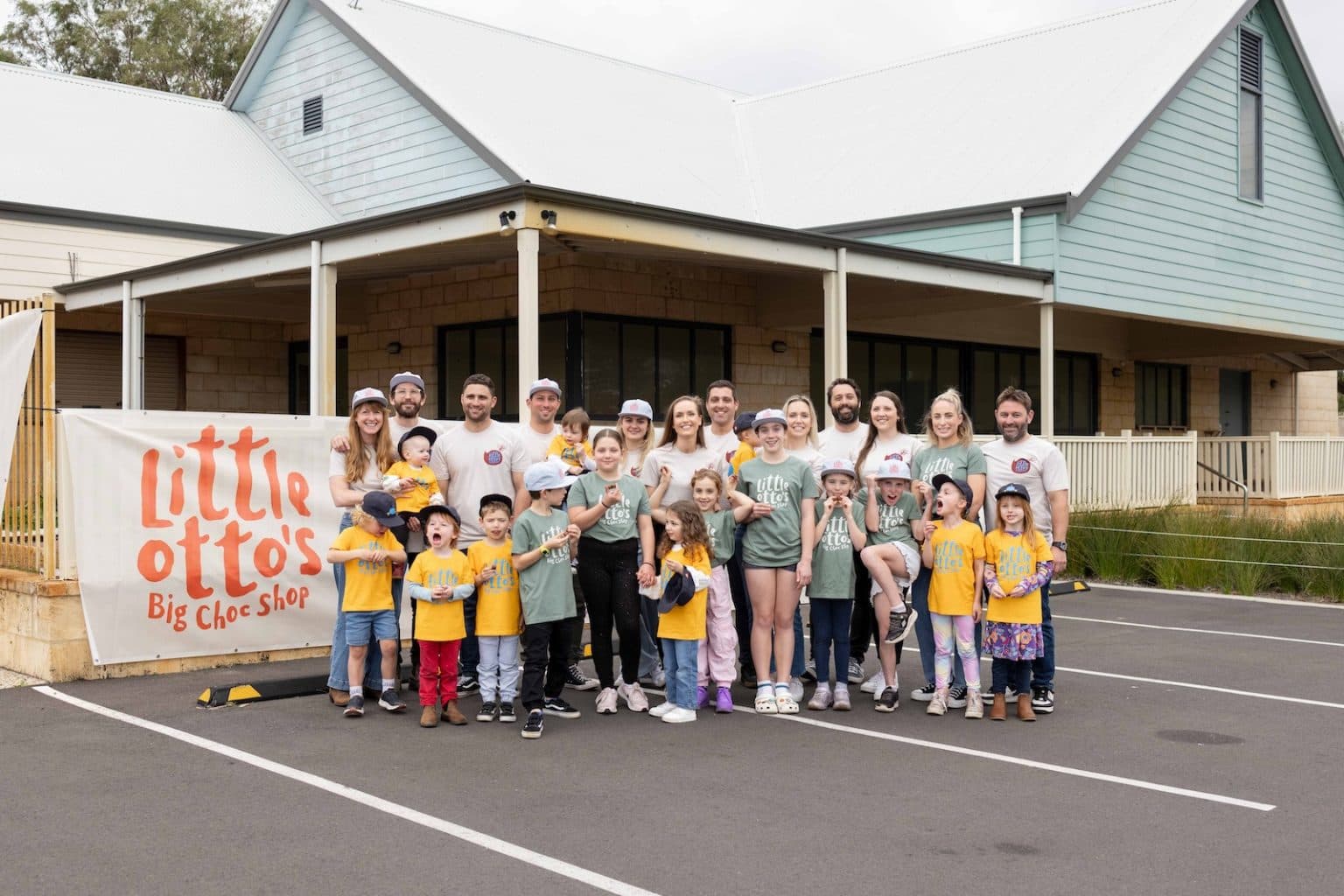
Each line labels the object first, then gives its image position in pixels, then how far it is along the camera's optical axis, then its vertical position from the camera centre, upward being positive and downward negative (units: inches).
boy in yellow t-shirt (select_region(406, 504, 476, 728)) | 286.8 -33.1
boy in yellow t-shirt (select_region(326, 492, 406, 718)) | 296.0 -28.3
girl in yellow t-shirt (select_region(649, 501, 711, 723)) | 292.7 -33.9
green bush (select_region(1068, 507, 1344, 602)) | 542.9 -42.3
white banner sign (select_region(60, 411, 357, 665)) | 339.6 -19.9
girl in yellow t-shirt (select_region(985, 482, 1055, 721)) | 293.0 -28.9
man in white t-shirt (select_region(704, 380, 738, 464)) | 322.0 +8.7
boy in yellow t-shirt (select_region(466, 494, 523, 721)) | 289.3 -33.4
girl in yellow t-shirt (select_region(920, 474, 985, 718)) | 297.4 -28.1
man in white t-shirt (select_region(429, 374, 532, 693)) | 306.7 -1.7
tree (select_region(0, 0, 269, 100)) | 1545.3 +489.8
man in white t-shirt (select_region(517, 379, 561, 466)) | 311.7 +8.8
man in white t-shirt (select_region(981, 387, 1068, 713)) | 303.4 -5.5
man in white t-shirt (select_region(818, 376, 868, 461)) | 320.2 +7.2
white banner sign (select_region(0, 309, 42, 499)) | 349.1 +23.8
